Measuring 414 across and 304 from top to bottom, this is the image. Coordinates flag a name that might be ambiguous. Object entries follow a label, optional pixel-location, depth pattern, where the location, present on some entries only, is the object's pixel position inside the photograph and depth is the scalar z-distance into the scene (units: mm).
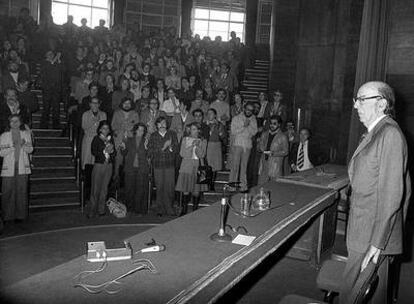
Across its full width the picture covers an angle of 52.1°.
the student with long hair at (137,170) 8523
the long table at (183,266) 2564
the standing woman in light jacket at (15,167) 7488
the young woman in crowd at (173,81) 11402
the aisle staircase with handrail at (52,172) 8875
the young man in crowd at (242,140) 9305
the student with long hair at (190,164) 8453
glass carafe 4645
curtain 7707
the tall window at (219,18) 19969
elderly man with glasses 2943
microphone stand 3645
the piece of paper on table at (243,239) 3605
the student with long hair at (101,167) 8125
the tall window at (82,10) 18109
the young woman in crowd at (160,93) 10266
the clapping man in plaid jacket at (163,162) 8344
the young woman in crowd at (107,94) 9672
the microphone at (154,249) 3275
